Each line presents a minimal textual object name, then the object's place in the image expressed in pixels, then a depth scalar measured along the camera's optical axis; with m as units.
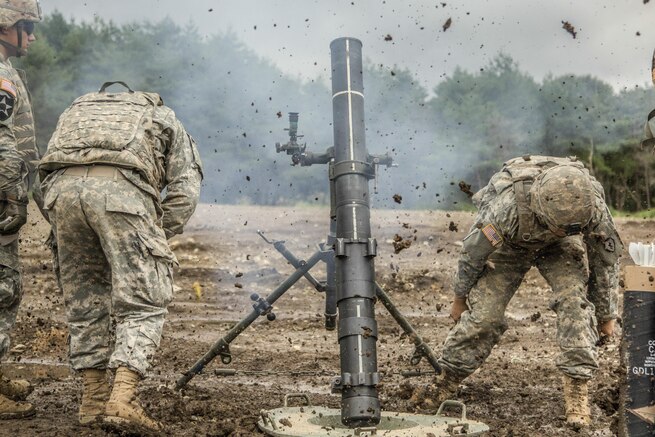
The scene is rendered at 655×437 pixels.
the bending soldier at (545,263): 5.14
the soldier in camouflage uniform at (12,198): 5.30
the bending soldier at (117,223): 4.64
